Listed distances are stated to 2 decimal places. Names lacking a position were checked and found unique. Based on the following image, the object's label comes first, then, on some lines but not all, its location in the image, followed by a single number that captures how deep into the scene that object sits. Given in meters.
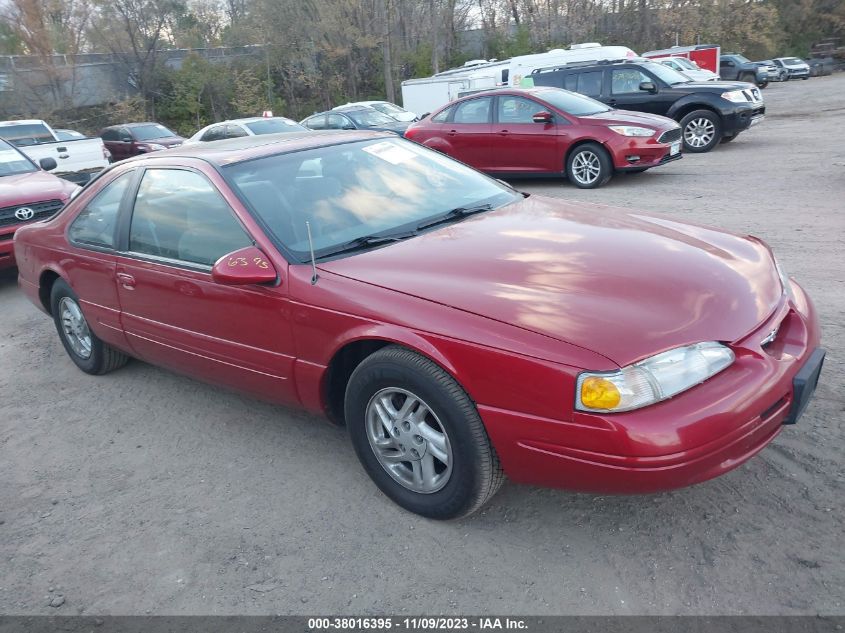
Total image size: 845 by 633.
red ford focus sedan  10.45
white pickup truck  14.95
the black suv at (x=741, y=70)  32.22
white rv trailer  20.75
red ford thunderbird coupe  2.51
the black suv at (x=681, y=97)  12.79
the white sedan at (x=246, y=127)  15.48
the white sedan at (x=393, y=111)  19.59
